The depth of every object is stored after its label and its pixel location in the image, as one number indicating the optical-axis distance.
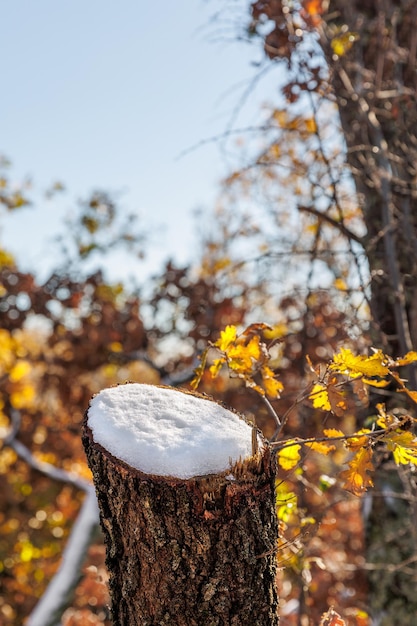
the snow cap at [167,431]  1.22
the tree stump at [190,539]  1.19
